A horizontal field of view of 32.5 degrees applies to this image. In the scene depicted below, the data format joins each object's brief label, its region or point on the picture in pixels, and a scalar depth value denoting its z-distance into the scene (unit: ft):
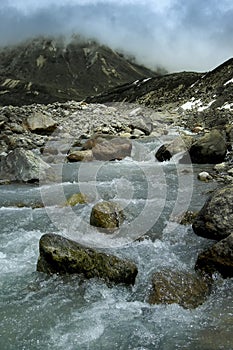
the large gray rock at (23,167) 53.62
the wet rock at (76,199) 41.52
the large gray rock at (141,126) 104.37
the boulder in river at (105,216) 34.19
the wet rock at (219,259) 24.85
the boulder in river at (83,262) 25.03
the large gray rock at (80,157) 68.08
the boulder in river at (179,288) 22.63
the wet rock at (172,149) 67.56
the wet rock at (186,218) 35.24
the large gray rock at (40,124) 98.32
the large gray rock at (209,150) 62.49
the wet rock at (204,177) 50.83
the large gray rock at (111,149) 69.31
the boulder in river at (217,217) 29.68
